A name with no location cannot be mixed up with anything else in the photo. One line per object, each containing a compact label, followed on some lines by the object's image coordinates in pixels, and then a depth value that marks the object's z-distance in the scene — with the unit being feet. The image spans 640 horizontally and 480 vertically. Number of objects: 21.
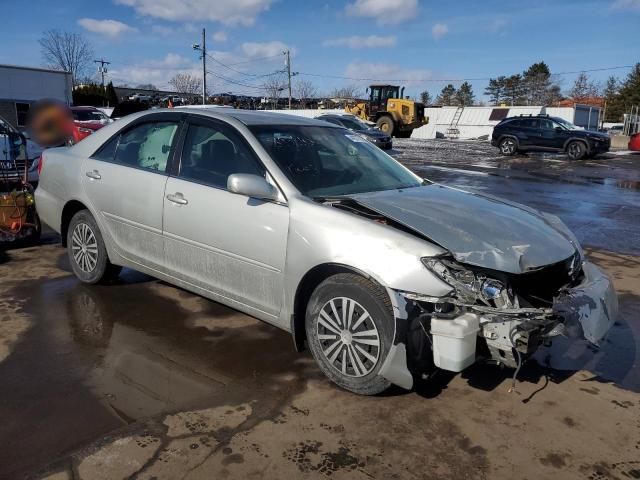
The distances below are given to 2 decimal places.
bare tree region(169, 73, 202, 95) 260.42
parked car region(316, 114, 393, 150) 71.82
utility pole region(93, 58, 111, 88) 238.89
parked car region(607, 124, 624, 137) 142.72
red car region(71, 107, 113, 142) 57.56
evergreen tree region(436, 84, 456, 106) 289.62
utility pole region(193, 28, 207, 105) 155.37
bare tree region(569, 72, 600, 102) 237.66
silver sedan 9.62
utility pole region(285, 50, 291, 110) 218.38
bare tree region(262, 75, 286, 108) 249.34
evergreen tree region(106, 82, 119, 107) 148.83
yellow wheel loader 109.29
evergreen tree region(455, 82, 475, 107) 283.18
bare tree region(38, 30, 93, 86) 192.03
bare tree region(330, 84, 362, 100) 290.89
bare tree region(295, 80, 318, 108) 271.41
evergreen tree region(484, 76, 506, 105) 271.69
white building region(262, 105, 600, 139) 121.90
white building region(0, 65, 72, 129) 87.25
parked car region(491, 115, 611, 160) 72.02
